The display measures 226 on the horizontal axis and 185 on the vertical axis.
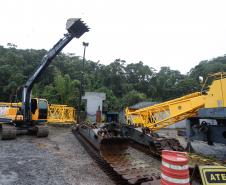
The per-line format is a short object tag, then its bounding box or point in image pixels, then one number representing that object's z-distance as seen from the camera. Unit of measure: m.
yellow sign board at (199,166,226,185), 2.75
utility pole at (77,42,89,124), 13.50
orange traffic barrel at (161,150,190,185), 2.72
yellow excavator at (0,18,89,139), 8.58
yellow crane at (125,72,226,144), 5.58
